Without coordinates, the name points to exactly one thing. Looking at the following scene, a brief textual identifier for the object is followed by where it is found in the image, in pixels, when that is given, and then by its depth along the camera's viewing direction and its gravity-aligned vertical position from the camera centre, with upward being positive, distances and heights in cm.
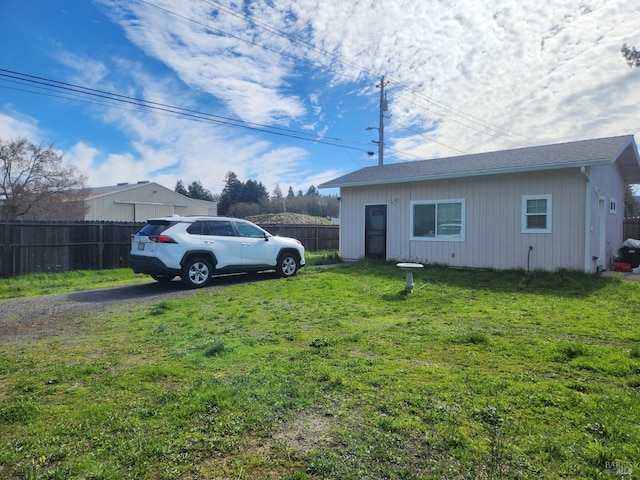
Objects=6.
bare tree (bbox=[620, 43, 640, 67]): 784 +387
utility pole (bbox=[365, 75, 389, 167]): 2145 +688
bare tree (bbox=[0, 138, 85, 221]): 2120 +313
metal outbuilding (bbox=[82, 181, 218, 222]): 3016 +289
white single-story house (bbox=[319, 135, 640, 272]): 896 +84
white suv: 794 -30
